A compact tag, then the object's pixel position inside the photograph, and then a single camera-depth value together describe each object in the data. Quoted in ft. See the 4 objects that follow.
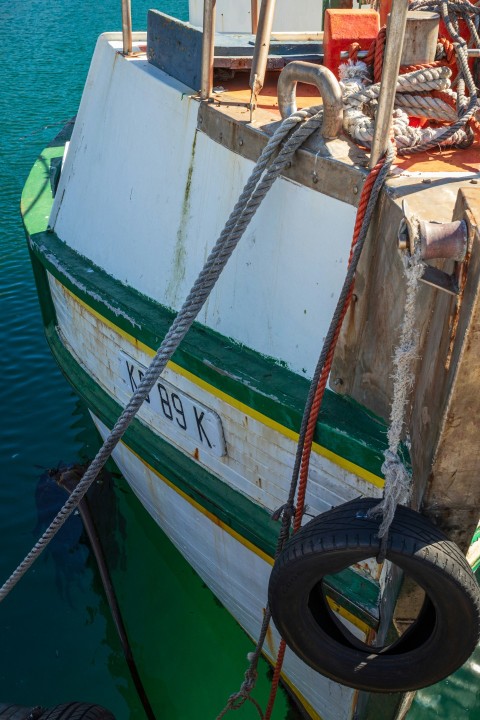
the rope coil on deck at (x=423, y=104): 10.60
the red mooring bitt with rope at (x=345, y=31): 12.83
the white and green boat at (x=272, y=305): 8.79
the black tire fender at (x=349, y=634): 8.34
